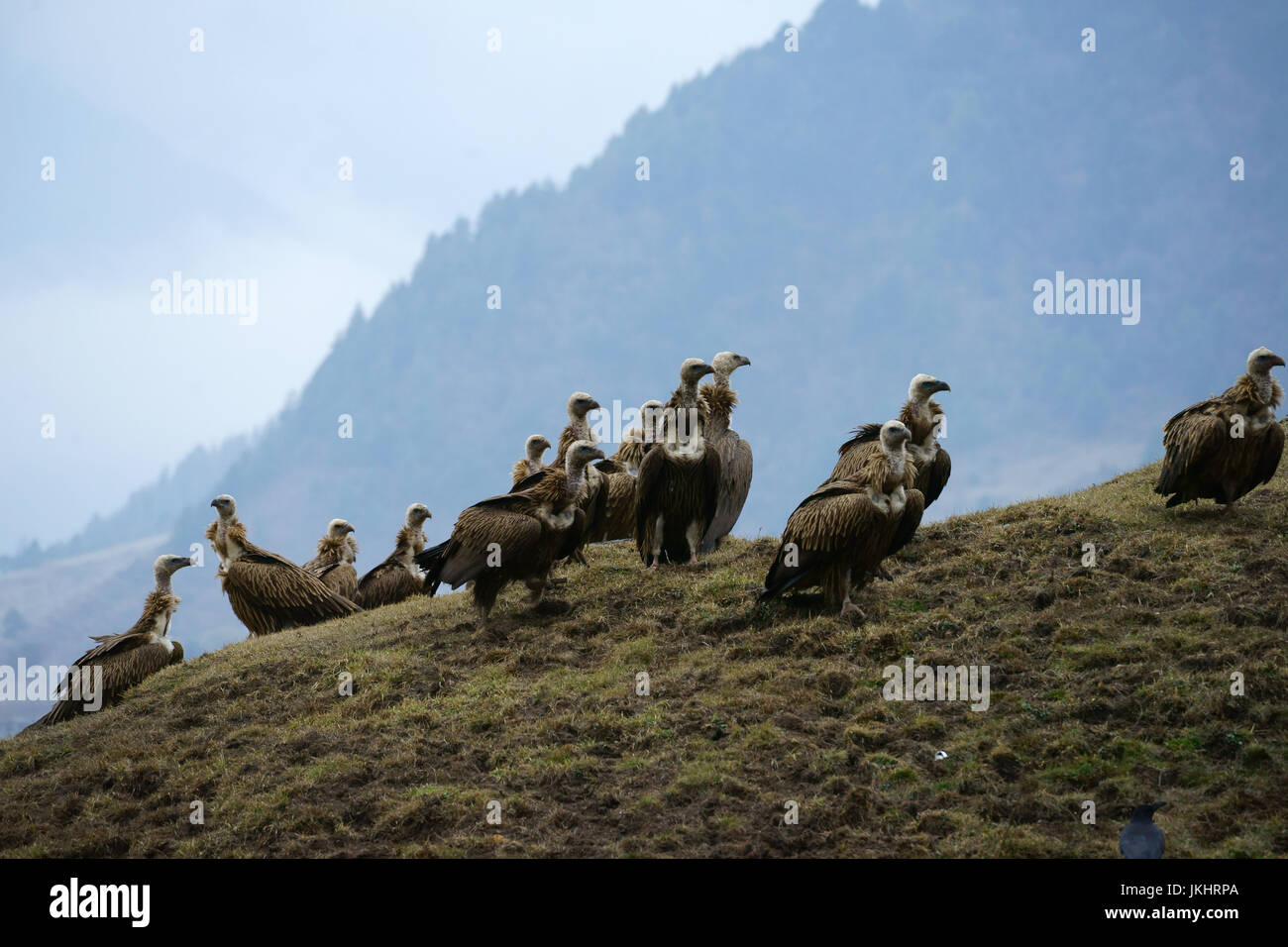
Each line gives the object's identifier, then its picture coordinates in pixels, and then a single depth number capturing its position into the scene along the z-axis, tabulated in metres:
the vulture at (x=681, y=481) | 15.03
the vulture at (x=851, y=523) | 12.16
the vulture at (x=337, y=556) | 19.86
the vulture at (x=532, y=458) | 18.05
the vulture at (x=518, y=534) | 13.67
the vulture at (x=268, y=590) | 17.59
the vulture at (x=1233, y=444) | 13.63
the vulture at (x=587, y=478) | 14.34
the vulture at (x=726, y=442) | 16.06
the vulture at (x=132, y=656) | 14.93
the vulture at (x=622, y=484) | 17.22
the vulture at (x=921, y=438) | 14.48
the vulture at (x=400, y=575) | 19.66
